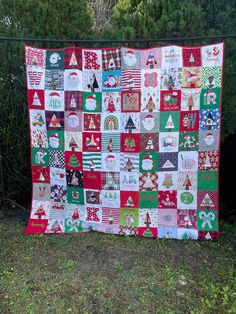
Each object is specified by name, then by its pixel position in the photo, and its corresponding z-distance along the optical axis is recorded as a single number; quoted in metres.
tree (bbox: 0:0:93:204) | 3.48
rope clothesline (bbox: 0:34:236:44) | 2.67
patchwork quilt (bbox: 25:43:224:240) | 2.88
